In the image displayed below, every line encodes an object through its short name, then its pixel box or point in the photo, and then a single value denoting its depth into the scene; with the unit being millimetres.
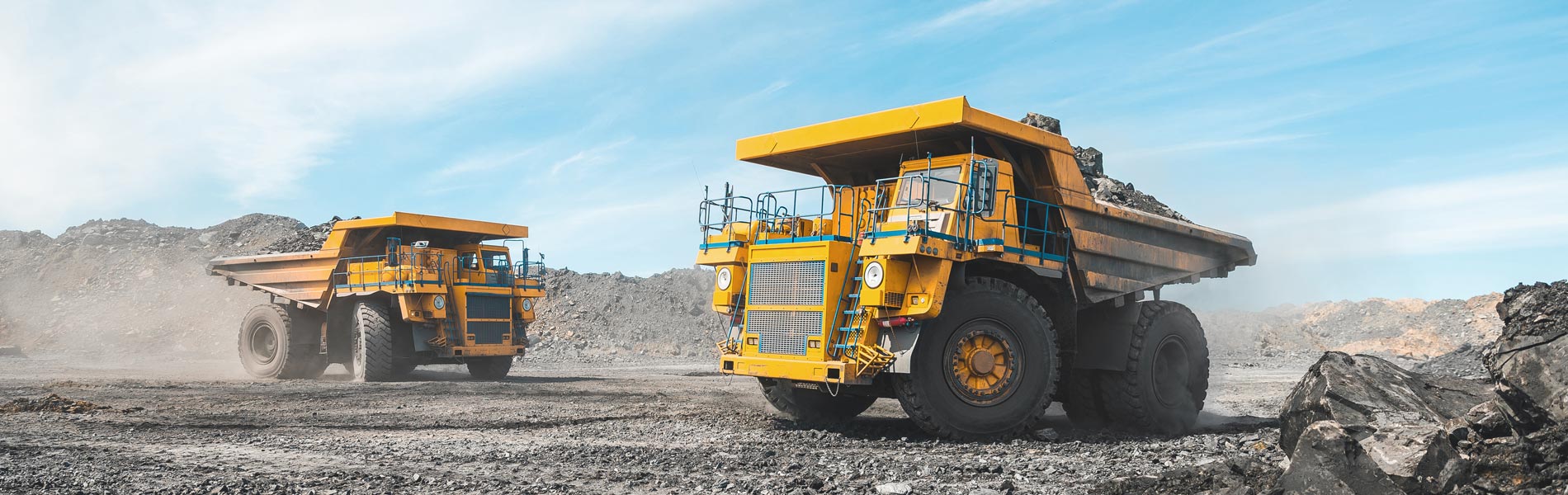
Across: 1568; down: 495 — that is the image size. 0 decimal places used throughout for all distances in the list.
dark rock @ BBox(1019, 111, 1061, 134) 14234
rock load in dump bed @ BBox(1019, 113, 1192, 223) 13234
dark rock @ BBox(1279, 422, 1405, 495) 5332
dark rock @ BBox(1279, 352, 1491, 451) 6672
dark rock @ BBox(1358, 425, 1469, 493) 5316
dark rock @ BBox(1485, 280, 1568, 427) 5773
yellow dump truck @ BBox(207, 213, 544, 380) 17125
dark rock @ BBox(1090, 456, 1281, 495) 5988
